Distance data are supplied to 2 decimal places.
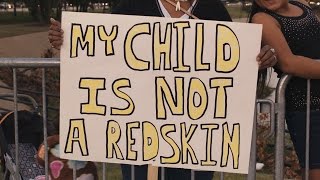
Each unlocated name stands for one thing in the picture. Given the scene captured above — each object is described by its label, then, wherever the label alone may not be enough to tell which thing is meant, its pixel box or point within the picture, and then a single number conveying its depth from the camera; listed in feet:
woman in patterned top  9.08
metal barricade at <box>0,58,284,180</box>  9.54
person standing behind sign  9.14
